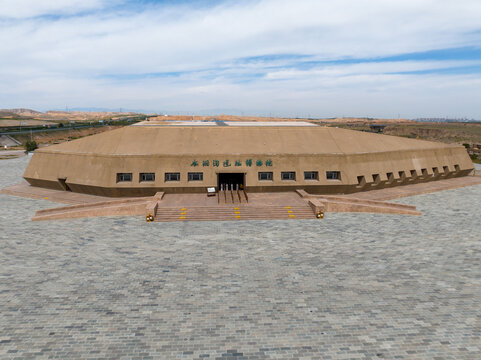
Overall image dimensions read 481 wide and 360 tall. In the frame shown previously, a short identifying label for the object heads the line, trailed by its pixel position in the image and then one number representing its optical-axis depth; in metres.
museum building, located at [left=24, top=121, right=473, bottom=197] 29.77
